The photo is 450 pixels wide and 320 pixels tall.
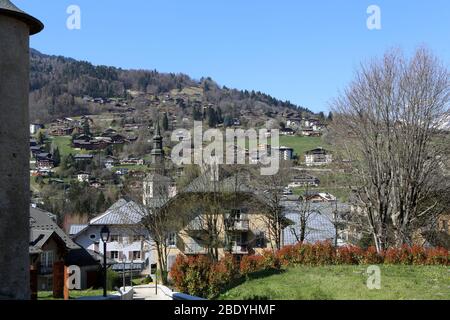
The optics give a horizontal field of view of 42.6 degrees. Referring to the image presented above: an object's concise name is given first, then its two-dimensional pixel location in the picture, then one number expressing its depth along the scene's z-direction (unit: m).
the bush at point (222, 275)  21.20
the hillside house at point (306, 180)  45.32
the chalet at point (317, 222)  44.74
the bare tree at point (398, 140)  28.34
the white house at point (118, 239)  53.85
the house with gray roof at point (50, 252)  44.88
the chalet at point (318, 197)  44.13
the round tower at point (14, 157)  13.61
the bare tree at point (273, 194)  41.50
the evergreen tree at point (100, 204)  99.00
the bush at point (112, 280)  39.38
